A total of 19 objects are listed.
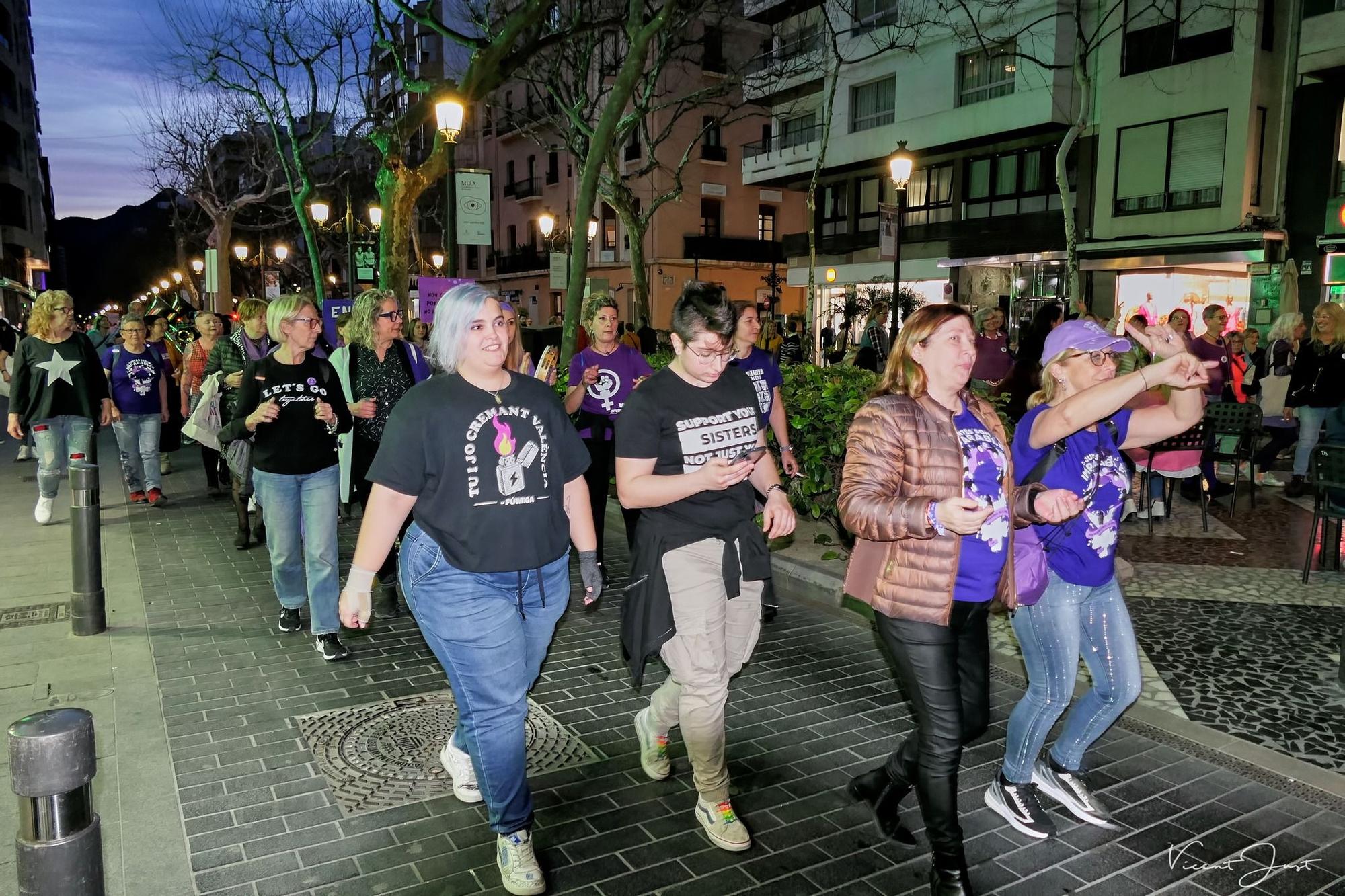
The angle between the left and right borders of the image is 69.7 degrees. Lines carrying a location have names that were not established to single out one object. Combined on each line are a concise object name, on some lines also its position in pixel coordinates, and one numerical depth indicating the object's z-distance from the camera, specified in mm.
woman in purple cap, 3592
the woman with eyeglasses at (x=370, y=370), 6473
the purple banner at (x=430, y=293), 12023
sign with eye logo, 13164
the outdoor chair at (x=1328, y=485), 6746
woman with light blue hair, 3266
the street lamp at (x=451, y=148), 13234
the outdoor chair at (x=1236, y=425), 9781
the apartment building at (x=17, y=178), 57594
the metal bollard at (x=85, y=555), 6254
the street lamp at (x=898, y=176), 17094
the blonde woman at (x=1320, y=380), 10117
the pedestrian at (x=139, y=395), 10422
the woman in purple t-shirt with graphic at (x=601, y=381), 6676
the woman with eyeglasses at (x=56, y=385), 9094
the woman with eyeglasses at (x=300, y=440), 5770
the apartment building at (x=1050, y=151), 23469
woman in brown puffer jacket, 3221
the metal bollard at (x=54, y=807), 2014
